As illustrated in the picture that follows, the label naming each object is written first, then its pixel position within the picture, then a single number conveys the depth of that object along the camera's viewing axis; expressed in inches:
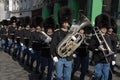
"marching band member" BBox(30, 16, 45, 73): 206.6
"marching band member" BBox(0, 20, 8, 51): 365.2
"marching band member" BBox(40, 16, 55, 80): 186.2
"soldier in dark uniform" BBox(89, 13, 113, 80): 156.3
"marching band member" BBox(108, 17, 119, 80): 174.5
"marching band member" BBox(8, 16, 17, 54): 313.6
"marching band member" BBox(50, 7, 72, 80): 151.1
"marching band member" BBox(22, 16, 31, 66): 247.6
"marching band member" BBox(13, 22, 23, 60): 274.8
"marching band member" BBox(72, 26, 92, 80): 182.1
